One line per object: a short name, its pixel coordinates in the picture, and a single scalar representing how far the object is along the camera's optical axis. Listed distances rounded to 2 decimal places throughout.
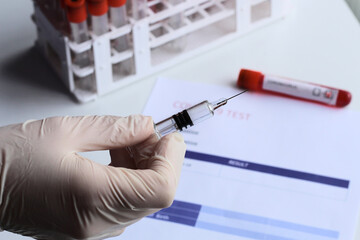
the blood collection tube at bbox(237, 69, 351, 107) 0.65
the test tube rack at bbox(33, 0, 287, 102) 0.63
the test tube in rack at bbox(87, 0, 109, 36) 0.61
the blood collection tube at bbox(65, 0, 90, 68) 0.60
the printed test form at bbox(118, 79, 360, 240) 0.58
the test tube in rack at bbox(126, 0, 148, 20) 0.65
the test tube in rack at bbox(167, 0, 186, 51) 0.67
